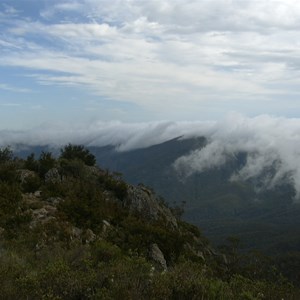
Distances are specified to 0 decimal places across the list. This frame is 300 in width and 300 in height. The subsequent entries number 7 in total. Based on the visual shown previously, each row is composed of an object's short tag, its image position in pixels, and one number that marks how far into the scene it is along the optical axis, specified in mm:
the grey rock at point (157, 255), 14406
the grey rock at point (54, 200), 18703
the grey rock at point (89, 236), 14516
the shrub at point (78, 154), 32025
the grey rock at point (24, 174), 21391
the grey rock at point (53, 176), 22498
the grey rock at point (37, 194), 19562
